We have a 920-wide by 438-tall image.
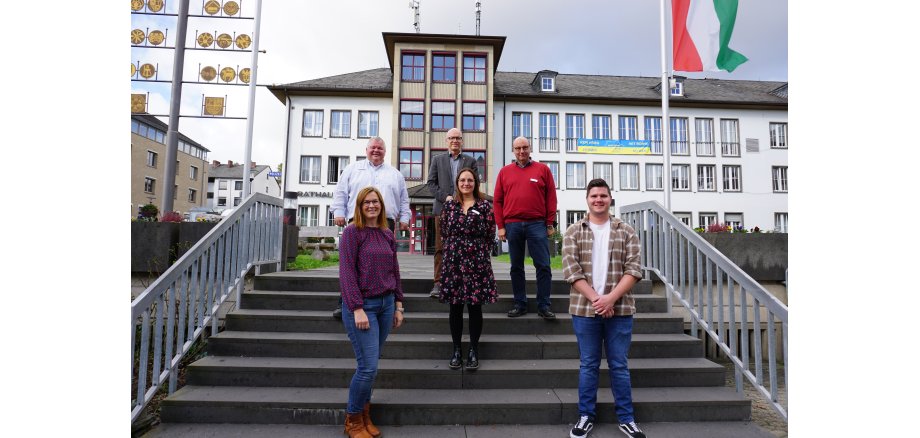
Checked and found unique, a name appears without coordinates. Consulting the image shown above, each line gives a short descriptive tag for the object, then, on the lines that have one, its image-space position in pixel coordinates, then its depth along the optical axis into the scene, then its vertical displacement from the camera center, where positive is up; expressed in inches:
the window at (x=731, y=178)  1171.3 +177.8
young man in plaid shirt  133.7 -15.0
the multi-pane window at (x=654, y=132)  1157.7 +290.4
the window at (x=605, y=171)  1146.0 +187.3
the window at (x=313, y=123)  1093.1 +281.9
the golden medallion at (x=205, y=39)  319.0 +139.5
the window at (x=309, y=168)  1082.1 +171.3
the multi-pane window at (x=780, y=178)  1171.5 +179.7
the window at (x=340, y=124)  1098.4 +281.2
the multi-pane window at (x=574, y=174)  1138.0 +175.8
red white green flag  277.6 +131.7
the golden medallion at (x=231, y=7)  316.5 +160.9
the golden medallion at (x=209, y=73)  319.0 +115.8
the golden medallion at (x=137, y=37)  315.9 +139.1
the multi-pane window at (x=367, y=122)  1101.1 +288.0
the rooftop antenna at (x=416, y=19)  1128.2 +553.7
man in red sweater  185.3 +10.8
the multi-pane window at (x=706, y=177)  1165.1 +177.2
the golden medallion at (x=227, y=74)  316.5 +114.6
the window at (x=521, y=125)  1130.2 +295.5
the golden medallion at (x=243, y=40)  313.6 +136.6
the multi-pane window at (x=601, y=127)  1161.4 +301.4
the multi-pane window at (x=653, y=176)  1145.4 +176.1
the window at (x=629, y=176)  1148.5 +175.5
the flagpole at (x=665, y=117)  273.6 +78.1
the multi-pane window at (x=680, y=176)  1165.1 +180.1
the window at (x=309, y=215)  1073.5 +59.5
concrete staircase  144.0 -46.3
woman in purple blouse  127.4 -14.1
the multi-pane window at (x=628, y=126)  1165.1 +305.5
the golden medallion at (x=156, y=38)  314.0 +138.0
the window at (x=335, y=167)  1083.9 +176.0
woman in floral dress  153.5 -5.2
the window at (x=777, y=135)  1192.2 +295.5
